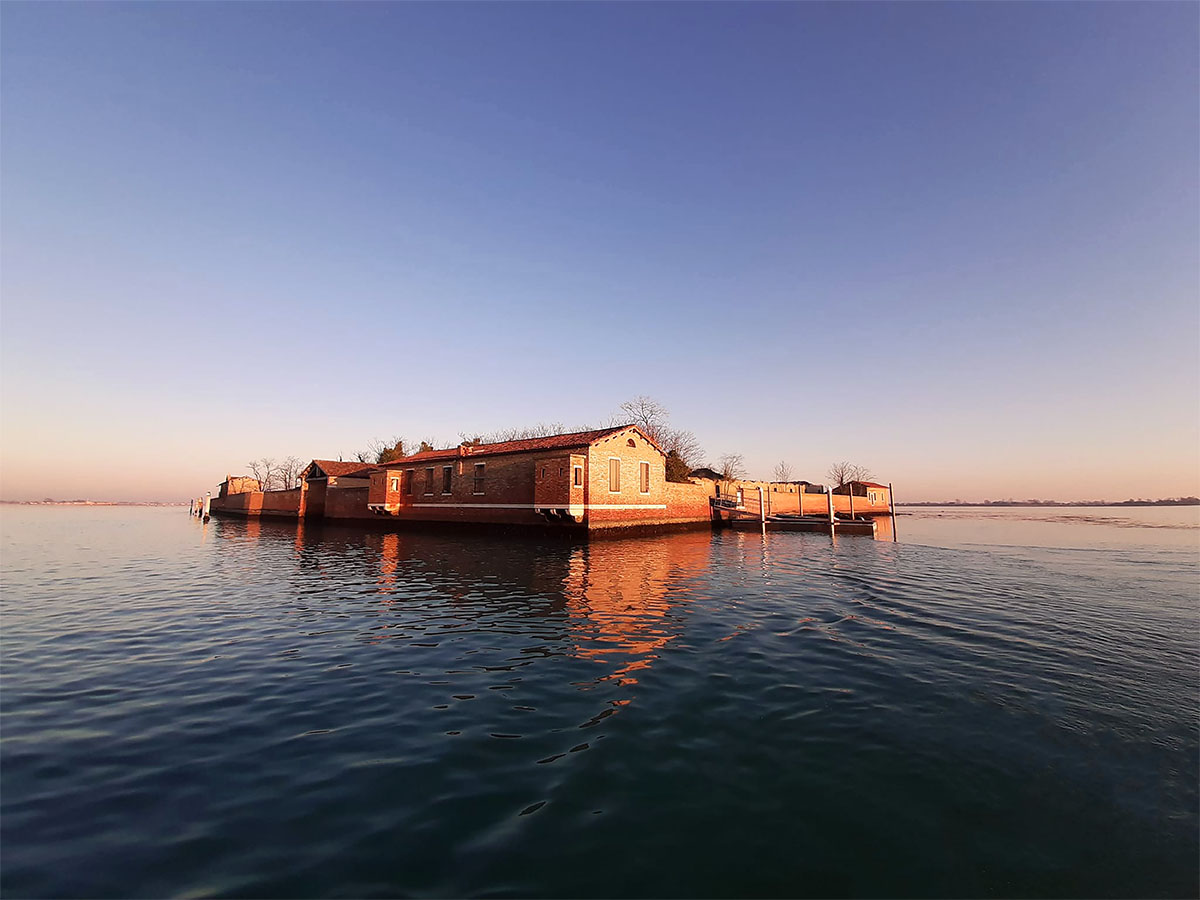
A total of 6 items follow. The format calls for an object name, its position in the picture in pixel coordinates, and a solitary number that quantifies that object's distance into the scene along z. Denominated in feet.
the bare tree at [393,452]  216.13
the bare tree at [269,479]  323.04
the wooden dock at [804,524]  132.36
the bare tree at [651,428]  191.52
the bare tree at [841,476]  291.99
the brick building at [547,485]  98.48
